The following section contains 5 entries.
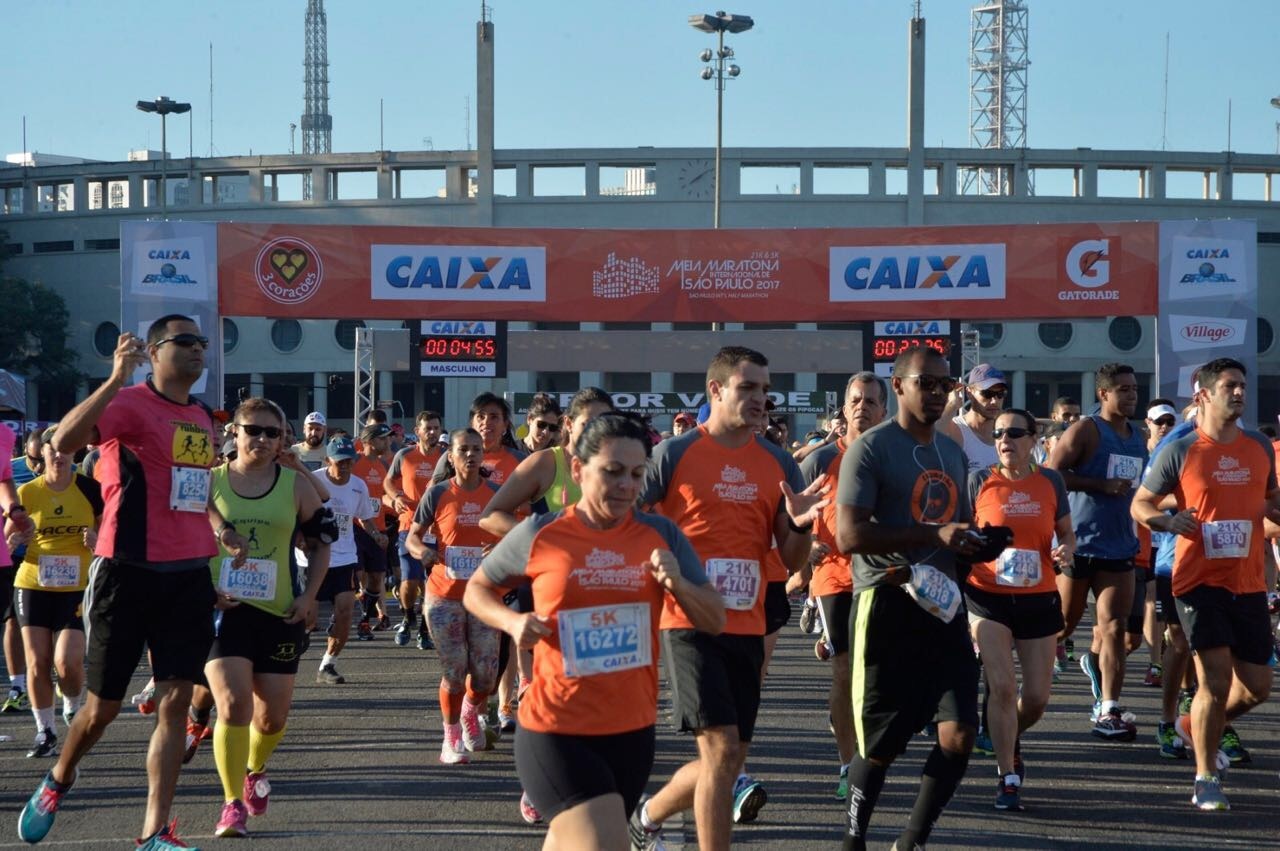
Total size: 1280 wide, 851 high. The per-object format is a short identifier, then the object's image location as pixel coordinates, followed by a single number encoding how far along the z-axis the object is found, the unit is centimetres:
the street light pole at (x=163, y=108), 5338
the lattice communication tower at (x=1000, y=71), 8794
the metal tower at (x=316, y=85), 10256
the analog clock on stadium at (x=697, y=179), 5562
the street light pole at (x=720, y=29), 4381
